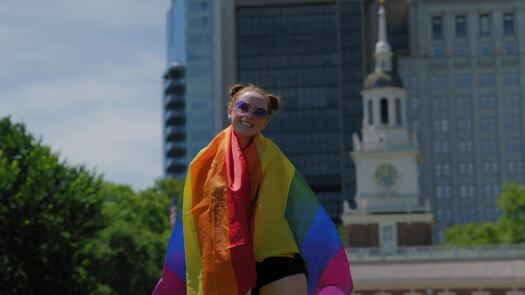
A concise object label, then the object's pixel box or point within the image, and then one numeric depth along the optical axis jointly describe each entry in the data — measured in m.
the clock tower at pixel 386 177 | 75.06
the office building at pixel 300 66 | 140.88
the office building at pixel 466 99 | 147.38
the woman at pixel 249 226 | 10.09
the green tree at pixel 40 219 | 43.06
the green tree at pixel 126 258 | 57.88
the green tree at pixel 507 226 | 93.69
